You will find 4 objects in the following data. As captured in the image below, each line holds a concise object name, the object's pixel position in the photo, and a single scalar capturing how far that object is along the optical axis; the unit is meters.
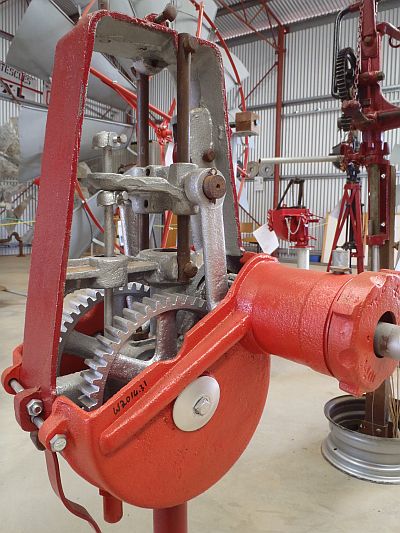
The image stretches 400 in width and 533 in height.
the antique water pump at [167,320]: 0.64
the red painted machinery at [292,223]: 3.80
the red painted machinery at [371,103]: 1.85
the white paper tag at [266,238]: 2.37
